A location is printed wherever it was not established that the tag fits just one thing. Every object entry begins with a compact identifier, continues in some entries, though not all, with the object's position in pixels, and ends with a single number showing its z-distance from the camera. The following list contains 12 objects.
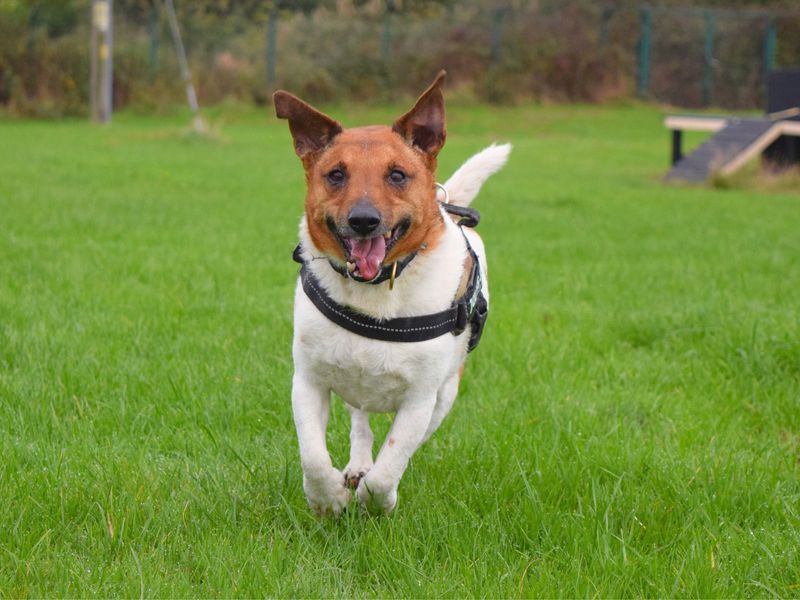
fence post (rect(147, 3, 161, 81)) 30.78
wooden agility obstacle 16.19
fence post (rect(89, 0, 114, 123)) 26.30
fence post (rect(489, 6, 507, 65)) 33.09
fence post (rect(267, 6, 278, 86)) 31.36
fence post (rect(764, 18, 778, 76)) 34.06
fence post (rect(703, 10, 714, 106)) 33.94
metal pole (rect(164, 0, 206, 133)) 21.17
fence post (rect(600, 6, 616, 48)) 33.88
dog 3.38
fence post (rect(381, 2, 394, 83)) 32.22
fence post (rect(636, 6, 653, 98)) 33.38
